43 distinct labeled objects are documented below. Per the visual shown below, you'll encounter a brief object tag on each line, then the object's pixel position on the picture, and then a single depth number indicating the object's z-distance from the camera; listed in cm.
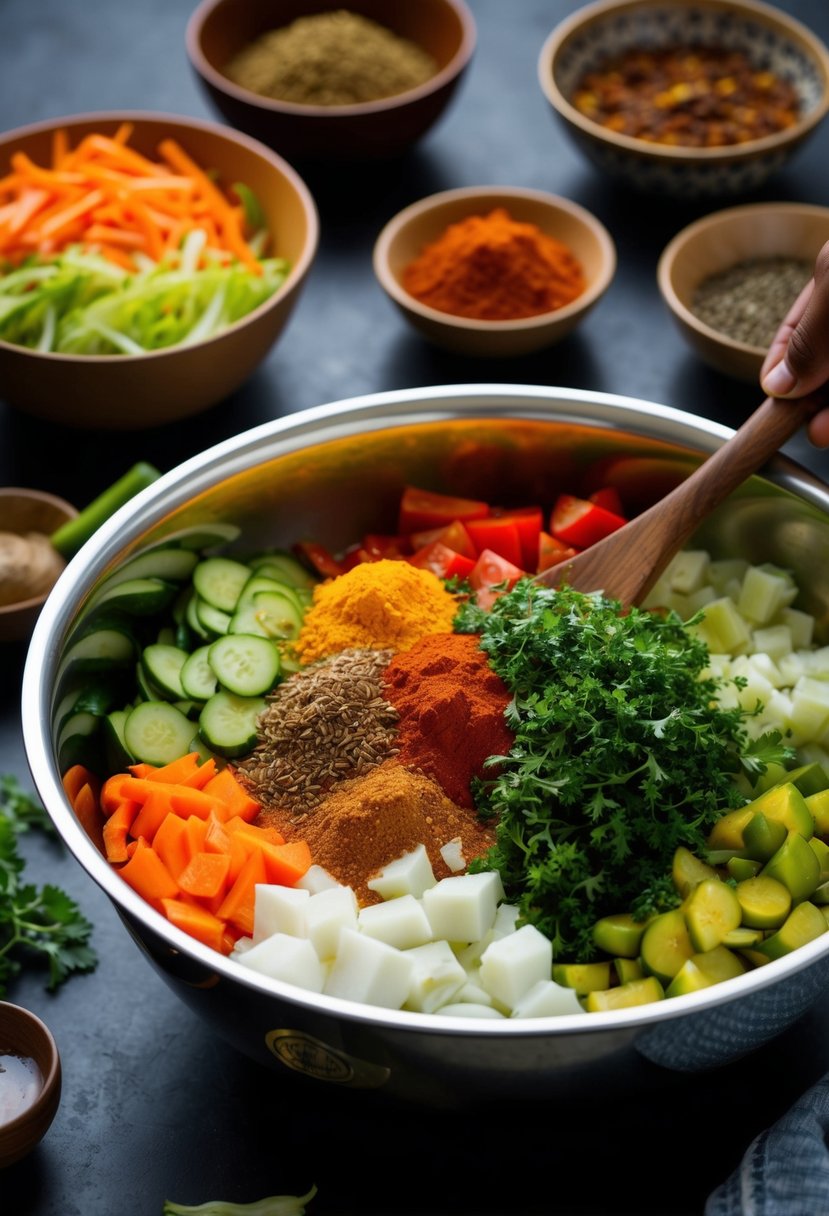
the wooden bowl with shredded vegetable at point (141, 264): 270
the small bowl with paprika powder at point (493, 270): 292
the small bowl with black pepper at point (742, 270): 295
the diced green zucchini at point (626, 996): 170
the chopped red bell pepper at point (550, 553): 240
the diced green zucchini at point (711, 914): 174
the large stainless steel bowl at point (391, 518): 155
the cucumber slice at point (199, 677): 216
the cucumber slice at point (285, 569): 240
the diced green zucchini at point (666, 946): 174
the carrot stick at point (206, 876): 184
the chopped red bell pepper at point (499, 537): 241
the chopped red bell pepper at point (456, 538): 241
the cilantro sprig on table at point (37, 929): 208
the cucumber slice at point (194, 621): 227
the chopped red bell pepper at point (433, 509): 246
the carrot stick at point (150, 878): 185
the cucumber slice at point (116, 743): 209
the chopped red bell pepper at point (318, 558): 243
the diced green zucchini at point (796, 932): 173
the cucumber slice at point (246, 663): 216
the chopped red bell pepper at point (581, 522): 240
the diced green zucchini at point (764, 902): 177
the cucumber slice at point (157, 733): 210
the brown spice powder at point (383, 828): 191
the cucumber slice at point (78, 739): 203
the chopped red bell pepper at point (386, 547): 246
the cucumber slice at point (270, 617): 225
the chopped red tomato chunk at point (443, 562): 237
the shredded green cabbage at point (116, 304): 277
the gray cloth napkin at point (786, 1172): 160
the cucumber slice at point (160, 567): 217
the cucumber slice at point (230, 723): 210
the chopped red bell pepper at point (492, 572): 233
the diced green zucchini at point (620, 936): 178
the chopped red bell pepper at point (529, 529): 243
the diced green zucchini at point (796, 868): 180
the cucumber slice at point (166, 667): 218
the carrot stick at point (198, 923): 179
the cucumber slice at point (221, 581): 232
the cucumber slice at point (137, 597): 214
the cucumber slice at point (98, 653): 205
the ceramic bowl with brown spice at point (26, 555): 245
